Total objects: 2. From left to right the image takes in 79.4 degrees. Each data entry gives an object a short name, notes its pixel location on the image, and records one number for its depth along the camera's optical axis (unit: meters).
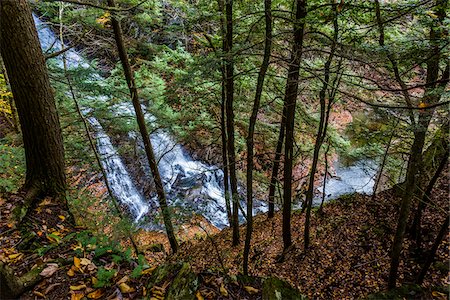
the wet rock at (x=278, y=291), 3.26
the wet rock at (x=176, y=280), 2.89
